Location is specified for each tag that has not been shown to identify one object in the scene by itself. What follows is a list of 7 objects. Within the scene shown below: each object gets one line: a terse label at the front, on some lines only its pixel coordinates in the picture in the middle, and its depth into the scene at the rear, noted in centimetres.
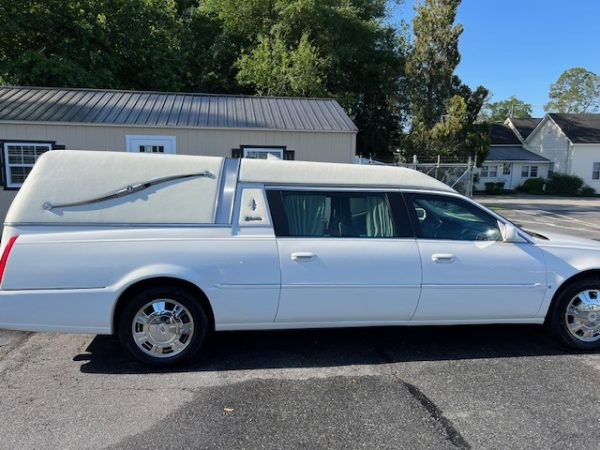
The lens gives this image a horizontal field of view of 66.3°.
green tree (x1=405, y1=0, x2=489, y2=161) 2506
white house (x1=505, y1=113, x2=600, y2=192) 3581
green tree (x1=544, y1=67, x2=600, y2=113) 7312
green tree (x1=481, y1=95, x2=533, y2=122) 8819
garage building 1114
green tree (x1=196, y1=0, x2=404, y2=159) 2264
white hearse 370
